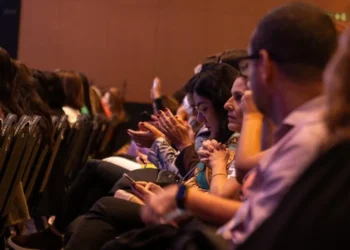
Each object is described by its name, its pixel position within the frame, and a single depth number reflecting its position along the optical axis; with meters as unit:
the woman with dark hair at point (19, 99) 5.15
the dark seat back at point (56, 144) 5.63
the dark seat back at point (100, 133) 8.78
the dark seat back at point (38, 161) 5.09
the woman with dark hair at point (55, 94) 7.45
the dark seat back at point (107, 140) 9.16
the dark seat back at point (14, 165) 4.36
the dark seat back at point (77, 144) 6.58
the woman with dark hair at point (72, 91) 8.26
